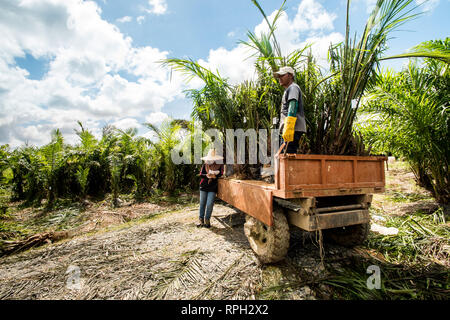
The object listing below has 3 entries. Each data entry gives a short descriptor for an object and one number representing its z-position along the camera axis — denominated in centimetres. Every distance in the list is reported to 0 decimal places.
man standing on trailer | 253
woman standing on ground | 406
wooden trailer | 212
